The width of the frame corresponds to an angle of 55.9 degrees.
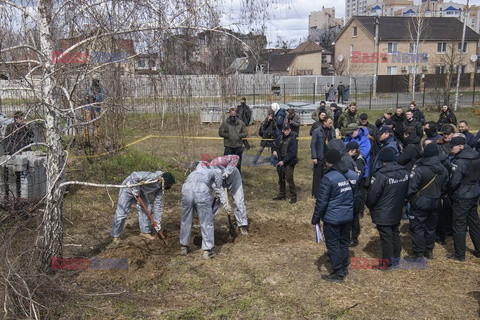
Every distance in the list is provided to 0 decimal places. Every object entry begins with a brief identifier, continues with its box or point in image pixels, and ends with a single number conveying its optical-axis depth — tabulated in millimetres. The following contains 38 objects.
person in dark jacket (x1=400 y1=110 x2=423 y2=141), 10844
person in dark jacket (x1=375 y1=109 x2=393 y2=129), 10414
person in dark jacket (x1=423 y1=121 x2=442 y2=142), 8127
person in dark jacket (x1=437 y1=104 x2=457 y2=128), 13711
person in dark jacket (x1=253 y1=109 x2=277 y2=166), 12164
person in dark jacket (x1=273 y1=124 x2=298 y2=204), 9461
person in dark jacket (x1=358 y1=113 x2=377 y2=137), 9504
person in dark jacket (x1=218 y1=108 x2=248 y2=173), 10380
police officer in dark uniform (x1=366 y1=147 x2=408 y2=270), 5992
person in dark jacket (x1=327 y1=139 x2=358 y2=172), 6578
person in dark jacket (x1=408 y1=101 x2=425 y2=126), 12641
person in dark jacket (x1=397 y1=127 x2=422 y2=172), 8484
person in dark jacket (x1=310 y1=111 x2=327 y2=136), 9459
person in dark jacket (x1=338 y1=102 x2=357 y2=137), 10664
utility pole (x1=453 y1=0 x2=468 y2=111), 26000
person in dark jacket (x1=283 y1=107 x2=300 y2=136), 11691
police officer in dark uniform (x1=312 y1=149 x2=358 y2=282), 5695
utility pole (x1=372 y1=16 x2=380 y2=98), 34719
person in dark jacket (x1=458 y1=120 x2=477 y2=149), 8734
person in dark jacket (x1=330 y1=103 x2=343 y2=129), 12383
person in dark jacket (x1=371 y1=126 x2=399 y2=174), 8000
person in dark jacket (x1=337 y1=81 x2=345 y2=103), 29328
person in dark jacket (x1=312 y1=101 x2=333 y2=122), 10848
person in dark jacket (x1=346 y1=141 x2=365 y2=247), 7102
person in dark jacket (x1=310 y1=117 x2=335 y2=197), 9195
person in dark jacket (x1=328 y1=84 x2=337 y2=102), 28578
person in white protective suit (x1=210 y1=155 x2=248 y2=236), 7706
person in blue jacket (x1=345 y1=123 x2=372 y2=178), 8141
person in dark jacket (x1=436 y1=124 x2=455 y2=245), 7578
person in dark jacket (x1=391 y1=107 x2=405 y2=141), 10836
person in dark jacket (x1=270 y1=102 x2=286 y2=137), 12333
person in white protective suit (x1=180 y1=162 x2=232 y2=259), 6664
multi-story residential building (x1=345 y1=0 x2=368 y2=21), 166262
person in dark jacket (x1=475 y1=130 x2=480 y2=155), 8316
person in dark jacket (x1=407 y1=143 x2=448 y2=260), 6434
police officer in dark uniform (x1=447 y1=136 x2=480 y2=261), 6617
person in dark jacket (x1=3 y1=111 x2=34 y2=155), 5387
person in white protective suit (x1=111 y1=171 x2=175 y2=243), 7059
